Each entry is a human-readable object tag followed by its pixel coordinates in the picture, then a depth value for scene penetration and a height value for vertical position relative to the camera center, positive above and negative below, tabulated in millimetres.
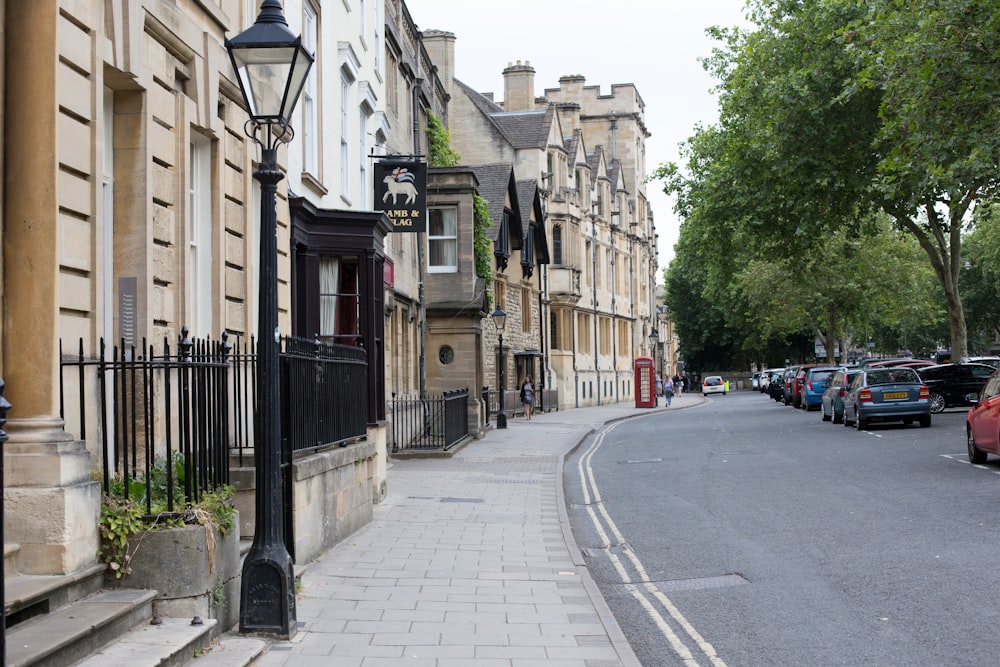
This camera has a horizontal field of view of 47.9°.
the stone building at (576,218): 53312 +10209
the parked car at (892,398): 27812 -440
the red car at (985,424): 16828 -717
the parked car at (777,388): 58650 -260
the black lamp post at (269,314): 7297 +571
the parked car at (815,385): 43875 -111
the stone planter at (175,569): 6898 -1044
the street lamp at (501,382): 36875 +299
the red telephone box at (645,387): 60188 -6
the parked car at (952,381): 35188 -101
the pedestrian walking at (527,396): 44219 -240
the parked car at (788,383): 51047 -15
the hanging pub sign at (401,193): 22016 +3952
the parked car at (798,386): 47859 -153
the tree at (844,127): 19031 +5853
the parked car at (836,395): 32344 -404
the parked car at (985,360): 37906 +598
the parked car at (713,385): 91125 -4
